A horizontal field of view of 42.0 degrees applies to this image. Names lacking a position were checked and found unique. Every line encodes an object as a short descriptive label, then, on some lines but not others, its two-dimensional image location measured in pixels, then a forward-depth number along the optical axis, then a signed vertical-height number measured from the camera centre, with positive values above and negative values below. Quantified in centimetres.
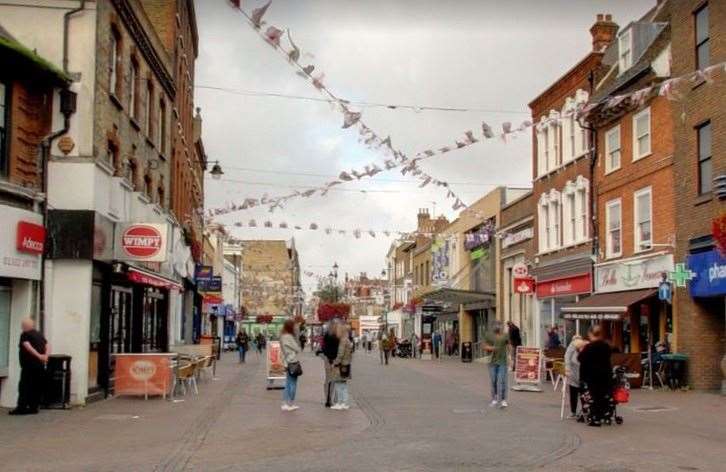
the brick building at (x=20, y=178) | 1697 +243
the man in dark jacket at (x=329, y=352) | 1855 -79
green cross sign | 2328 +95
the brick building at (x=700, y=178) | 2238 +334
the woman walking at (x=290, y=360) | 1755 -92
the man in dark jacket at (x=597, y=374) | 1529 -98
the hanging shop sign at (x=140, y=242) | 1969 +142
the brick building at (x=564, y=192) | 3183 +435
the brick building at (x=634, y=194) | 2553 +347
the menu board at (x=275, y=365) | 2388 -136
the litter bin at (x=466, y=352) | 4431 -186
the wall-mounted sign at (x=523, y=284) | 3269 +99
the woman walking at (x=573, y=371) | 1645 -101
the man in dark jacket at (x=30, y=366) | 1645 -99
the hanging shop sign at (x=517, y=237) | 3878 +322
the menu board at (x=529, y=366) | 2306 -130
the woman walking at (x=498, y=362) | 1814 -95
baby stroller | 1530 -149
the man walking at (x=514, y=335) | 3234 -76
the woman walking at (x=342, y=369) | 1812 -110
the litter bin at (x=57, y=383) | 1750 -136
